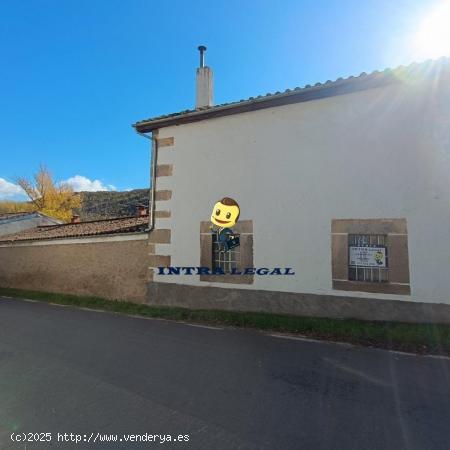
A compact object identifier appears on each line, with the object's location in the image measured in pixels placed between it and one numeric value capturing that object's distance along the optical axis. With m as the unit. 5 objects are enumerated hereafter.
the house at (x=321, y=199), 6.48
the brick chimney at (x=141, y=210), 15.79
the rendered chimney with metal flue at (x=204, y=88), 10.47
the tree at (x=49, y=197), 35.69
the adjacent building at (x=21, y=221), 22.20
